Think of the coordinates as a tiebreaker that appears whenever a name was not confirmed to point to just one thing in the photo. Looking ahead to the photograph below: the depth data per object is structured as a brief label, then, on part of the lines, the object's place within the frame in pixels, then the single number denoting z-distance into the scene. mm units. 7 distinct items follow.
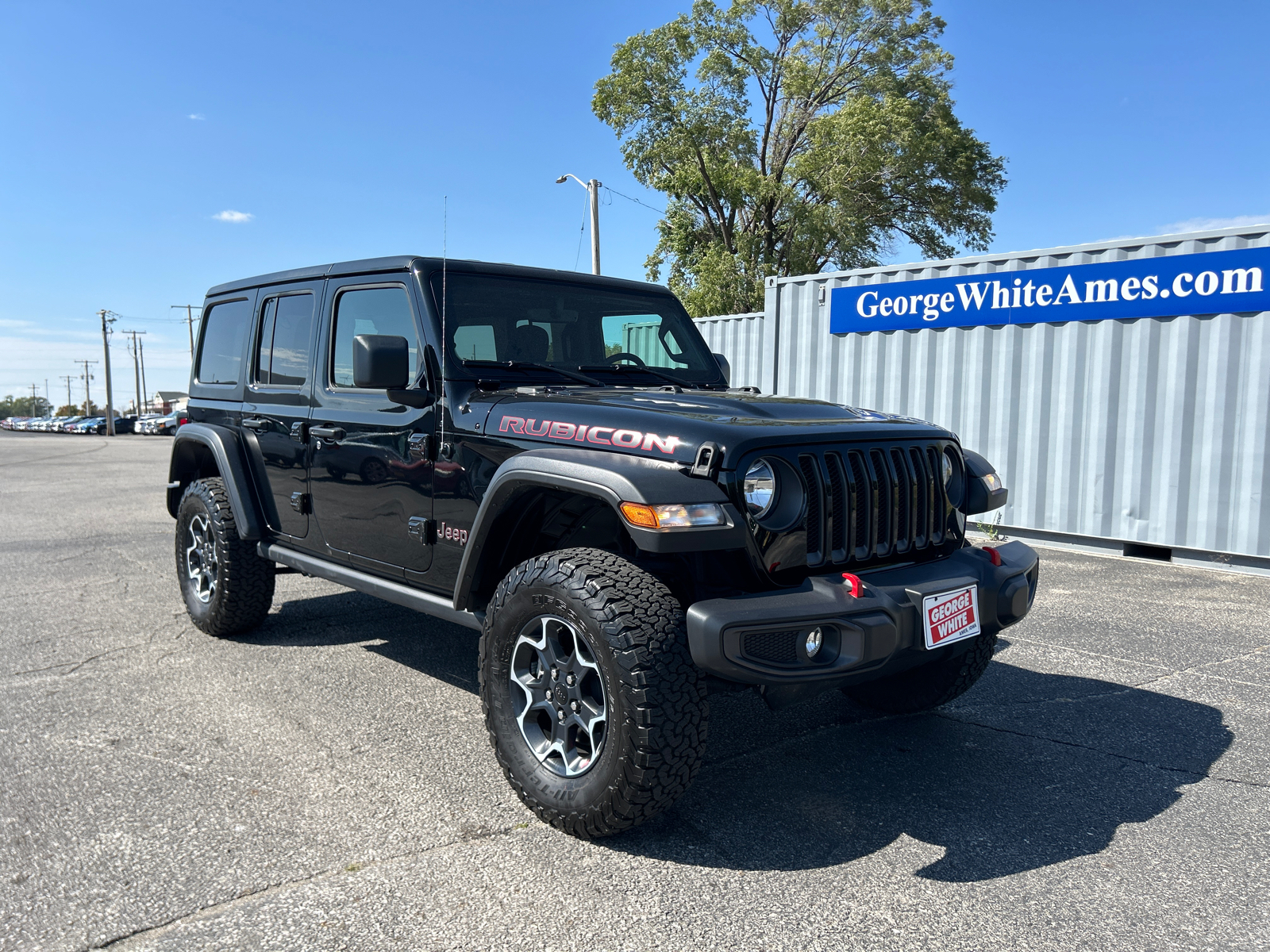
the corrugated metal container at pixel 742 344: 11602
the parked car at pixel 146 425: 55312
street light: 21875
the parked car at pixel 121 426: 58047
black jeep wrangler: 2686
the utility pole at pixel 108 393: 54250
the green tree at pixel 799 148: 26781
